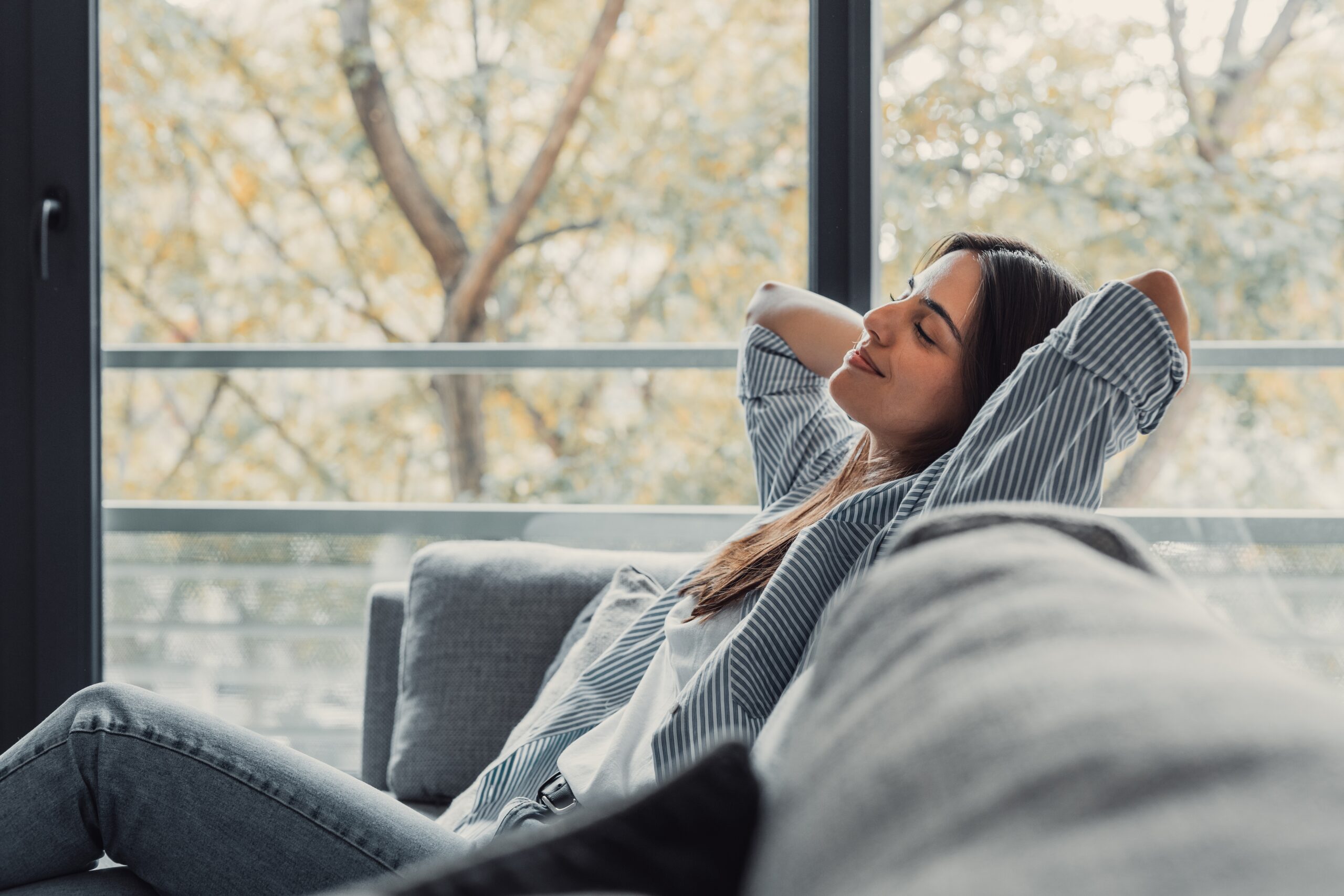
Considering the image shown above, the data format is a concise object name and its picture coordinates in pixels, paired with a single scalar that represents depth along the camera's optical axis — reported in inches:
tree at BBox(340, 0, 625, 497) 89.7
